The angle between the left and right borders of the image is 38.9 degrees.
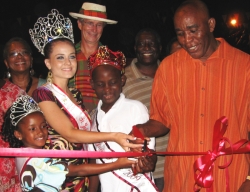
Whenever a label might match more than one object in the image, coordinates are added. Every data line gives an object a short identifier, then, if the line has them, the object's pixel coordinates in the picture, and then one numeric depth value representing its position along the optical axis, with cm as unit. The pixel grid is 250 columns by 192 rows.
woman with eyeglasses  420
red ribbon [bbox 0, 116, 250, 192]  246
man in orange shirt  257
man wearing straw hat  406
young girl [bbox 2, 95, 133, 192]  272
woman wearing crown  294
